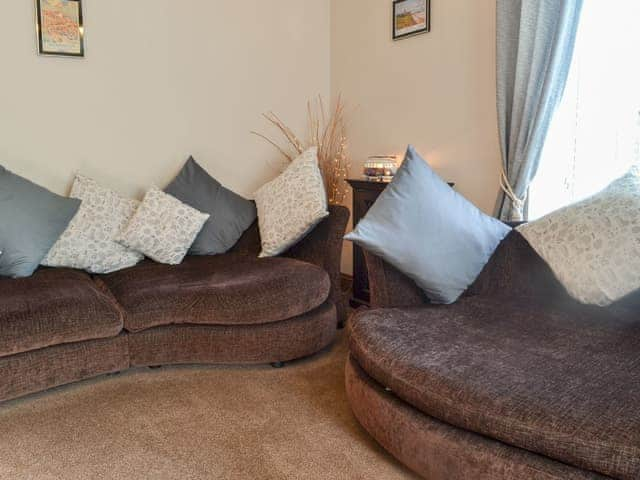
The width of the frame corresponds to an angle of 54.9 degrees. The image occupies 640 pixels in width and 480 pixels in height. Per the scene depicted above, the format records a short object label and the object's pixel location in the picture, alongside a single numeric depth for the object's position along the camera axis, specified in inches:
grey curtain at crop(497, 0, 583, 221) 110.3
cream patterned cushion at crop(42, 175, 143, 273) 123.3
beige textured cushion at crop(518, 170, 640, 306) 86.7
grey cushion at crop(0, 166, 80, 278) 114.0
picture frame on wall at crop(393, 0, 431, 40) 139.3
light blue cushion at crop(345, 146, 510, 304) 96.0
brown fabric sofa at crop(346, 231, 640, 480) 60.7
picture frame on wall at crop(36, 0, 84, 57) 130.8
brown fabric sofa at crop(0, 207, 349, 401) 95.7
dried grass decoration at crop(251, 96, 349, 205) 166.2
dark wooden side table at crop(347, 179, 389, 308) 141.2
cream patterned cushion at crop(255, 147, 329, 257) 126.4
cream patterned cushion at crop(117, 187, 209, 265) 128.3
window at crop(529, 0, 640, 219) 105.7
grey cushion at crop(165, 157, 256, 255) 137.7
